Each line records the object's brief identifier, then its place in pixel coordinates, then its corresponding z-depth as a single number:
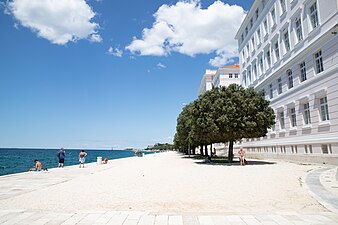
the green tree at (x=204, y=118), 23.58
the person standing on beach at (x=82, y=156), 25.59
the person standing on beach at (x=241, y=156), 22.92
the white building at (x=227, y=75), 70.25
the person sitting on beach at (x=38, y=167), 22.38
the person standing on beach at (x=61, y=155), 25.59
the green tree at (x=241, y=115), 23.20
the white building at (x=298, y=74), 20.62
